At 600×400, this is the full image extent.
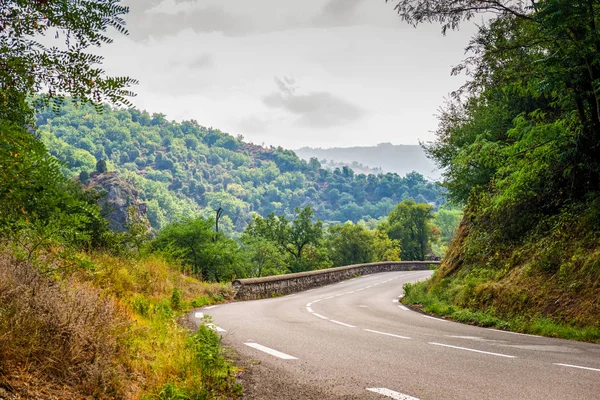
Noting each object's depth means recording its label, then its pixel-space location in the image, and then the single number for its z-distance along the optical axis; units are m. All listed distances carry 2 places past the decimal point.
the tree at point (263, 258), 43.75
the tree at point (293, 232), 55.31
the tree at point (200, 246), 25.11
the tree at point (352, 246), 69.44
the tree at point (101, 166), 145.25
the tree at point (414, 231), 86.38
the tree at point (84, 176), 131.73
